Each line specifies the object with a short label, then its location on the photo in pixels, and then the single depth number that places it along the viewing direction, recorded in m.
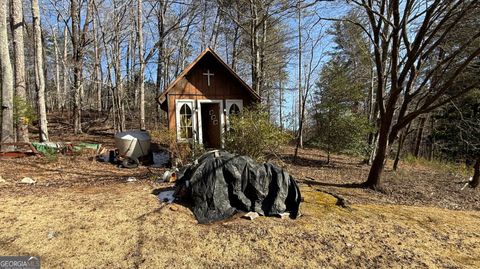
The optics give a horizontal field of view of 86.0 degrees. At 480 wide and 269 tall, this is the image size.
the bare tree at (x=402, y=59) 5.78
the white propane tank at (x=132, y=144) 8.63
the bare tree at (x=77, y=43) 13.31
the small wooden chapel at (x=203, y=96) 9.10
